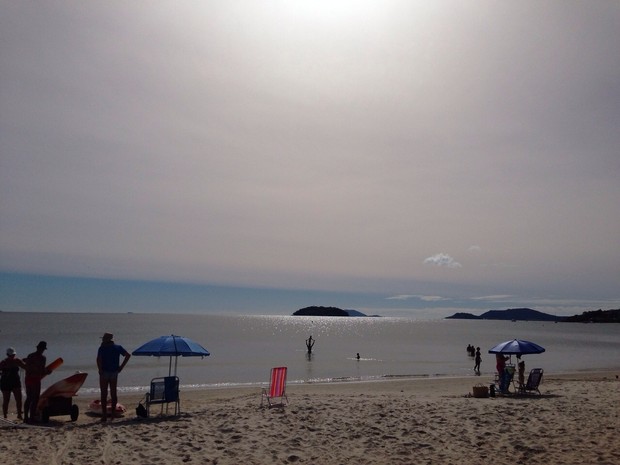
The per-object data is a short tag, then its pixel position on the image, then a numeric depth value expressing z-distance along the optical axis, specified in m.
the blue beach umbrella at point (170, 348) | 11.41
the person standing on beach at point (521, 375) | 15.75
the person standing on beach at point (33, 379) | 10.42
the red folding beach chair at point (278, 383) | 12.57
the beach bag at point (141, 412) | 10.83
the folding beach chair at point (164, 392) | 11.16
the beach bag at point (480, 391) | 15.07
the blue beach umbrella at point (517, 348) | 15.74
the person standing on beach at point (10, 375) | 10.77
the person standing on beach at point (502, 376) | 15.48
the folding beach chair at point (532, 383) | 15.48
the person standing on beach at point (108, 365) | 10.70
